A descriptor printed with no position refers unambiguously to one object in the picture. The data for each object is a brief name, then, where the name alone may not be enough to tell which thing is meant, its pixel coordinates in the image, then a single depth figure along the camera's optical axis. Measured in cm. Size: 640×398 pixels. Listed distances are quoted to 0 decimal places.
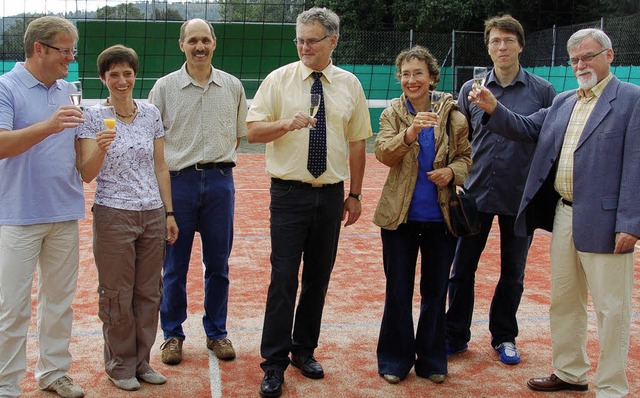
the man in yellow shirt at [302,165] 443
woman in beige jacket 452
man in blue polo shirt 399
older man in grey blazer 412
